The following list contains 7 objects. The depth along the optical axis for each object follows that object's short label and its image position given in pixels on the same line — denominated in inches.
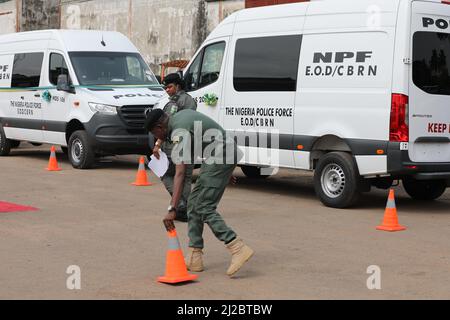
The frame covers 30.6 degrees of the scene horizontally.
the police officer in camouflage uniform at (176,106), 412.5
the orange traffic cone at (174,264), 276.6
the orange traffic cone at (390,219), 389.4
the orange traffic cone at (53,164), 638.5
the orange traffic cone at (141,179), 548.7
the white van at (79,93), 628.4
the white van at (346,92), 429.7
